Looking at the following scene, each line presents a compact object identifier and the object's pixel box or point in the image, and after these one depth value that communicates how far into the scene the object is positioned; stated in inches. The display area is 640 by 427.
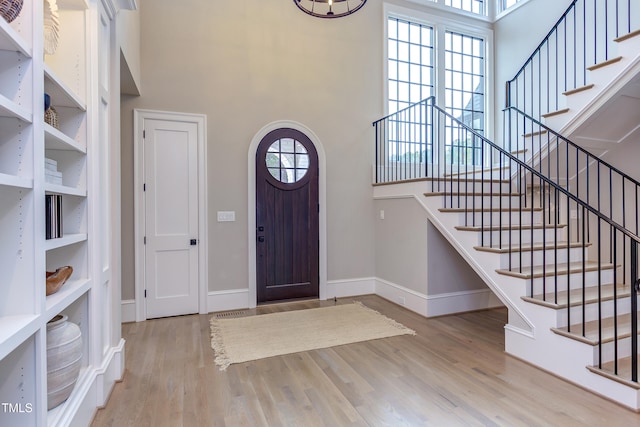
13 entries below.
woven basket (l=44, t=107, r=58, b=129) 72.2
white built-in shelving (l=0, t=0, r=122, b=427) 55.3
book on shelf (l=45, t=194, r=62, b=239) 66.9
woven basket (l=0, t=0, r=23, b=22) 52.4
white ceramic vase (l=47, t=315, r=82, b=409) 68.9
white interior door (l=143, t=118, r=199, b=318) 156.9
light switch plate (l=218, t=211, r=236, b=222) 168.2
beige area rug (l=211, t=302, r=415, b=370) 122.2
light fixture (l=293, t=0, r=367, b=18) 186.3
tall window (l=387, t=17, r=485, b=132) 209.2
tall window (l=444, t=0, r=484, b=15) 226.4
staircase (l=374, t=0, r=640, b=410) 100.2
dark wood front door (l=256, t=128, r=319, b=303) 174.9
